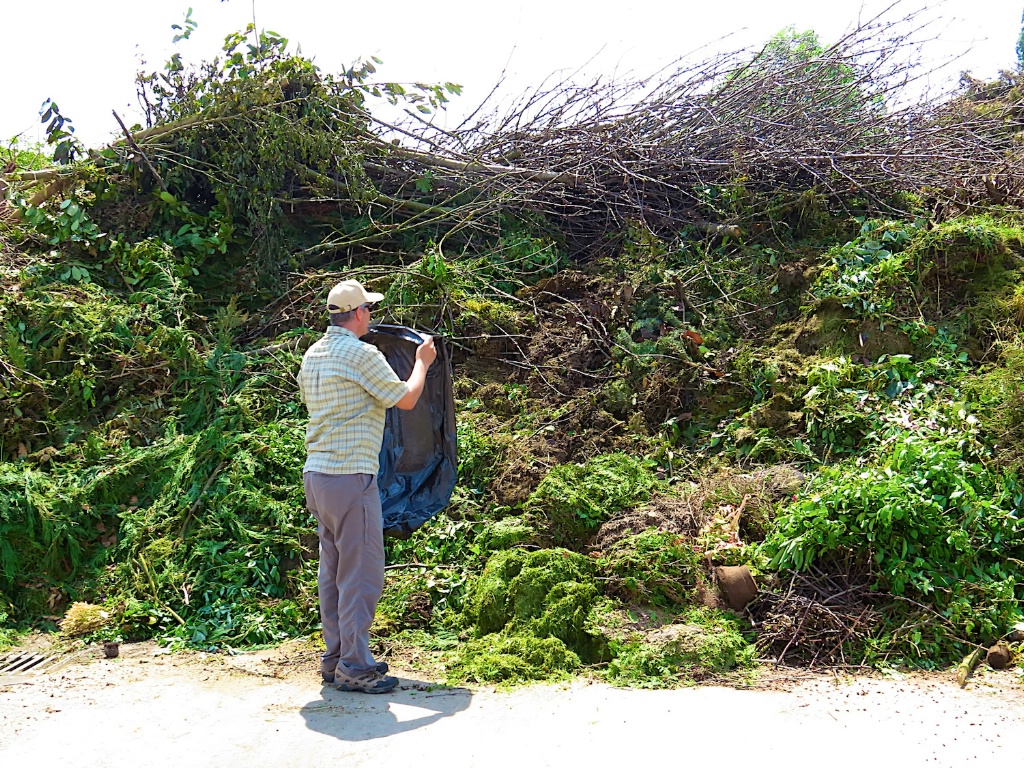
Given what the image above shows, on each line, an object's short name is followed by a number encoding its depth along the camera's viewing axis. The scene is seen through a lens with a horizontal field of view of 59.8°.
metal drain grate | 4.19
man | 3.86
